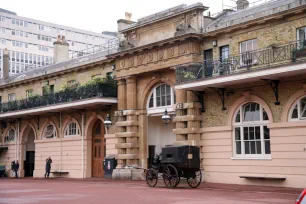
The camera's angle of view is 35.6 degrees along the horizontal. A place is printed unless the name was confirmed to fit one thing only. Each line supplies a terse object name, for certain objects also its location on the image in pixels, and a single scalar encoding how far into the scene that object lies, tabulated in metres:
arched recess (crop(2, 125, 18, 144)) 37.41
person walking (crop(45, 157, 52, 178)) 31.66
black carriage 19.05
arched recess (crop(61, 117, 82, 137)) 31.21
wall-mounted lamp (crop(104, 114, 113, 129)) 26.06
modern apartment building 78.02
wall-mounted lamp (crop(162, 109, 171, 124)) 23.03
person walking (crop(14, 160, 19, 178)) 34.61
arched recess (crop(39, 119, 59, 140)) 33.16
